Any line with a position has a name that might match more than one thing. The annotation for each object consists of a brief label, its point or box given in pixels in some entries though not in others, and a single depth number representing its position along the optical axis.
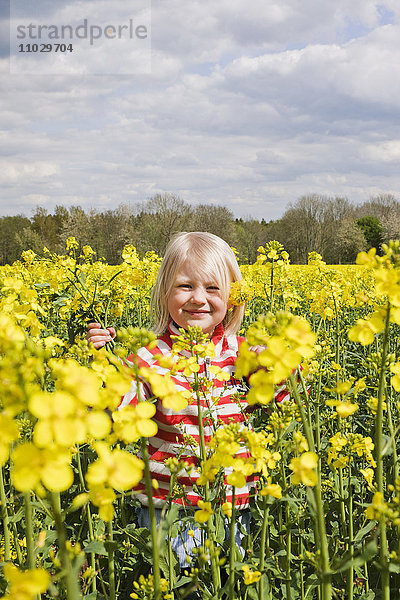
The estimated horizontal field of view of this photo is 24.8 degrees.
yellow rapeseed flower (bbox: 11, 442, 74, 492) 0.55
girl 1.46
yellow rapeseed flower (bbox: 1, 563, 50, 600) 0.57
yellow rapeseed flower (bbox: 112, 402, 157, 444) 0.70
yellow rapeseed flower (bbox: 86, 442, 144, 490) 0.60
